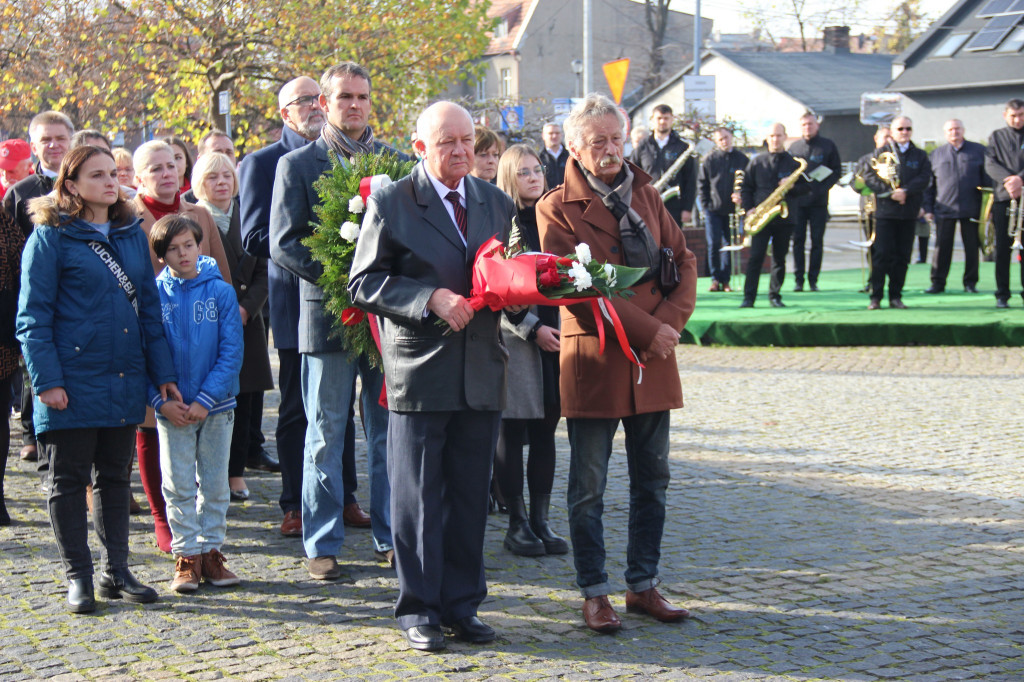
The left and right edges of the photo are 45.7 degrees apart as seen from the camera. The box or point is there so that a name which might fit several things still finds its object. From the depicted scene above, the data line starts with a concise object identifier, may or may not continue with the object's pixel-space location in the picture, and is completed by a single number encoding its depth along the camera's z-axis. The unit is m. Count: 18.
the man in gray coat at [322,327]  5.62
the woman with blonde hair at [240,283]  7.34
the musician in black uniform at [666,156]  15.27
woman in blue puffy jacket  5.18
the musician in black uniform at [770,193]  14.62
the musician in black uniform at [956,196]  15.27
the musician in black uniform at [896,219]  14.00
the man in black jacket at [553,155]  11.18
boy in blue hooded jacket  5.58
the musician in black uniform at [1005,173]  13.66
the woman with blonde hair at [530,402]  6.09
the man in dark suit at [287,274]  6.12
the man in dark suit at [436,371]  4.66
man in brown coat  5.02
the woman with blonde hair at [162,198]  6.78
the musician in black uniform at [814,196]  15.61
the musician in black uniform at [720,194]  16.58
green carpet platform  12.70
